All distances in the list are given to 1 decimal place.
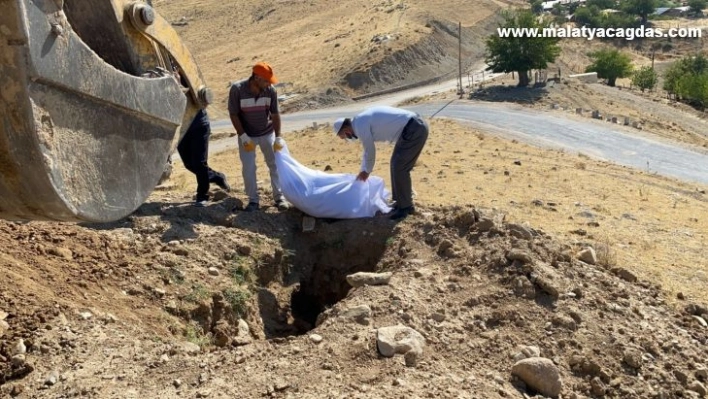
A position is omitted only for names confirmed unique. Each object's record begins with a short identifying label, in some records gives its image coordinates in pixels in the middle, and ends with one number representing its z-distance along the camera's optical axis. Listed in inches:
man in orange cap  293.4
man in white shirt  284.0
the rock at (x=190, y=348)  190.5
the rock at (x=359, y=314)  203.0
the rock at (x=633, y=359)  206.2
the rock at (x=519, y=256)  232.4
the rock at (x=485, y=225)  253.8
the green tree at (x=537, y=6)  2544.8
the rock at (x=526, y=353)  198.2
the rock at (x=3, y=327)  181.0
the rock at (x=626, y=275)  257.1
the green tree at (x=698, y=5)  2906.0
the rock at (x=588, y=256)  260.8
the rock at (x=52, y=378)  171.8
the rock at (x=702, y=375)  210.1
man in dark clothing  293.3
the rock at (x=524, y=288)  222.2
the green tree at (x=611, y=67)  1742.1
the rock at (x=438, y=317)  209.9
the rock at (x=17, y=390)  168.1
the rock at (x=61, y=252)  223.5
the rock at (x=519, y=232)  251.0
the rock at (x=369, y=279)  227.8
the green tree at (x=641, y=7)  2650.1
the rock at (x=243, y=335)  207.0
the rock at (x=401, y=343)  186.7
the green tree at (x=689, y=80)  1512.1
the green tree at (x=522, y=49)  1286.9
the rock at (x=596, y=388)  195.5
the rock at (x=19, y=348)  177.2
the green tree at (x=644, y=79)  1712.6
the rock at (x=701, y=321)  237.0
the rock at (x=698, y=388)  203.6
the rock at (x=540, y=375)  188.5
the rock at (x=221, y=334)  221.0
